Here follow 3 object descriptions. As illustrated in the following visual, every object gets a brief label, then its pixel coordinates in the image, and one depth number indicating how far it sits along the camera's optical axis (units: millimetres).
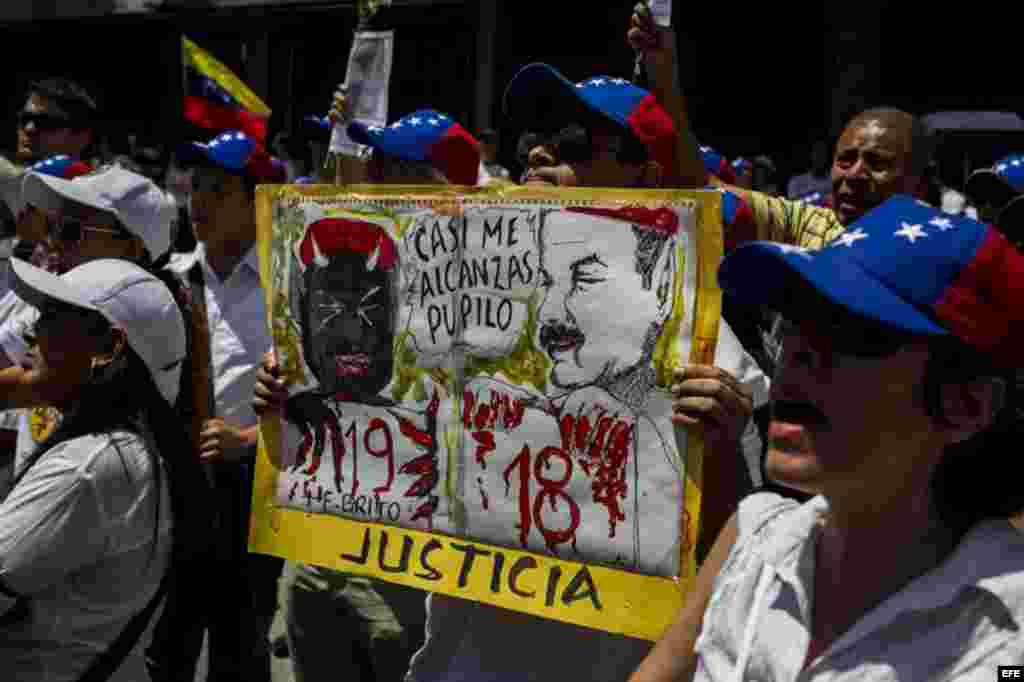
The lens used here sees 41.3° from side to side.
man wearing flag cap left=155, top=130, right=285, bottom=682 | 3723
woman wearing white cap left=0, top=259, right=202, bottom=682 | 2762
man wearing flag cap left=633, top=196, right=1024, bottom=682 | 1657
